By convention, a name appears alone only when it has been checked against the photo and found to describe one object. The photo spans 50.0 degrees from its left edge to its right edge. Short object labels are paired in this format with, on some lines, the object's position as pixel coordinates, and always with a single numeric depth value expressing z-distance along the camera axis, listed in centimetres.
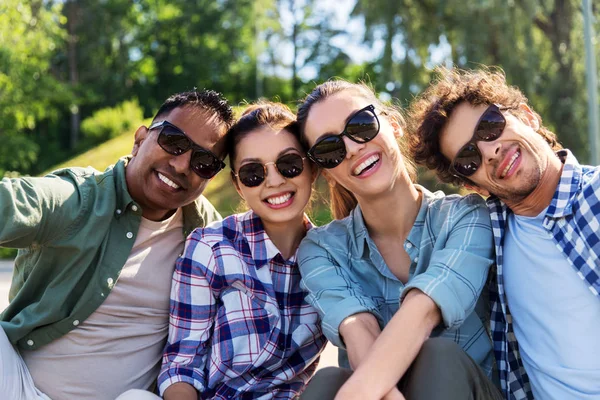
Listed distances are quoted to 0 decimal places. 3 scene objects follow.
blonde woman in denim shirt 227
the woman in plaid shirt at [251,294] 278
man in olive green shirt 276
